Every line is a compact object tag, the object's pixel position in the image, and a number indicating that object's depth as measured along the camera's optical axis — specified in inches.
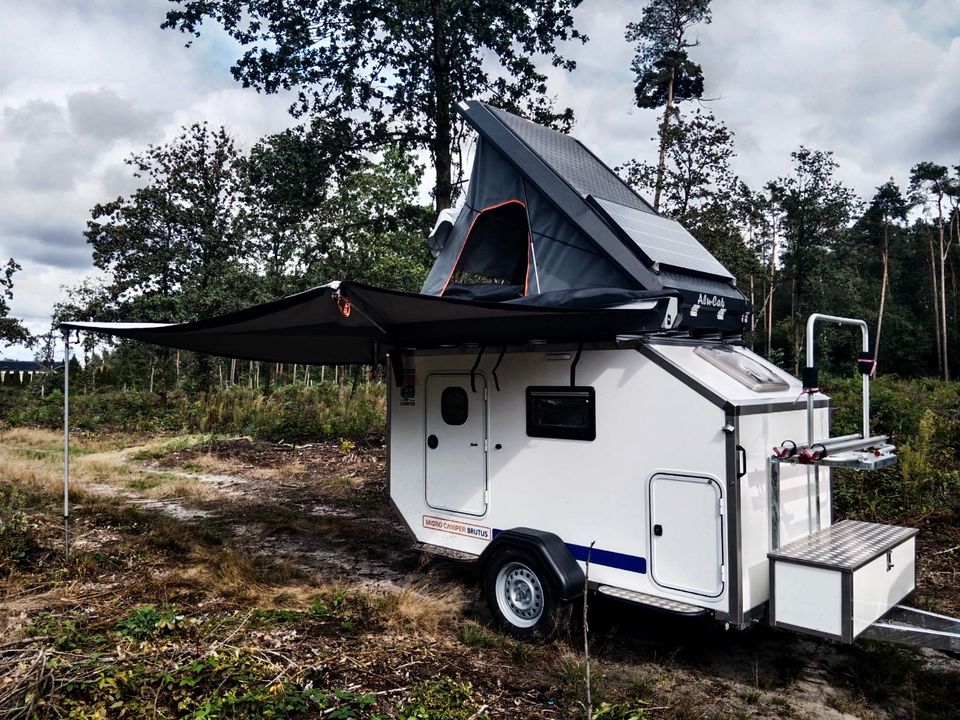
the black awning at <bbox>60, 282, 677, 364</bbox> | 182.5
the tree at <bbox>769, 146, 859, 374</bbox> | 792.3
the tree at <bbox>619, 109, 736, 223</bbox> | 747.4
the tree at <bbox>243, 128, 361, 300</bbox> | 542.0
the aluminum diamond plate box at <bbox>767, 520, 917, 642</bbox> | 149.7
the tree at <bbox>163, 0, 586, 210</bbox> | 537.0
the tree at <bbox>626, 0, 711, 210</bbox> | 770.2
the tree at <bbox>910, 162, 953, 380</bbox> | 1326.3
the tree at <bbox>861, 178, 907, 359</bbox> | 1669.7
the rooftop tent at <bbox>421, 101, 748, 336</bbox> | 205.9
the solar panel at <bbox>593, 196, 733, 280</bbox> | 208.5
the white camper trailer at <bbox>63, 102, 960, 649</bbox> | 164.9
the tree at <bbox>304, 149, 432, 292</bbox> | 781.3
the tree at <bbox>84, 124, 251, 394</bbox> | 869.2
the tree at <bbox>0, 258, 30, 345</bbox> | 741.9
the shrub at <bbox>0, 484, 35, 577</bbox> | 240.4
